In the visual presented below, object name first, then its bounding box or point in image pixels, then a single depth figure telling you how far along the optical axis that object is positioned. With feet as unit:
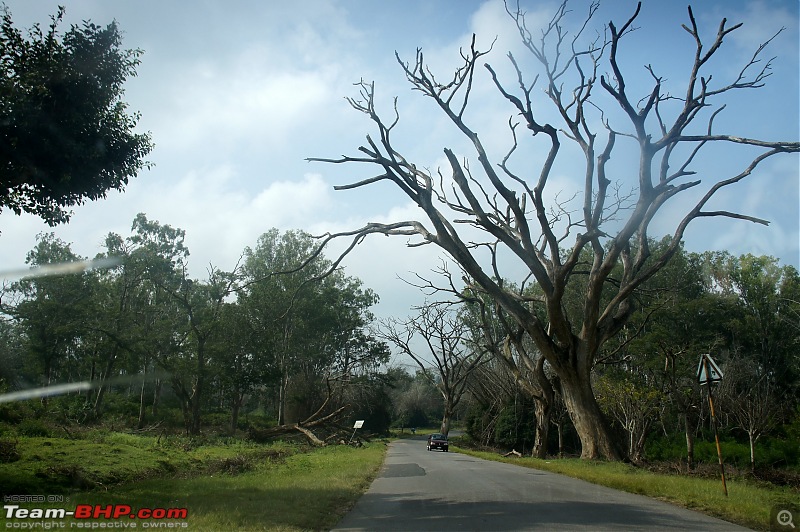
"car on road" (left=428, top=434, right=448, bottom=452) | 136.26
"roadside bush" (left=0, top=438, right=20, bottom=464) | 45.01
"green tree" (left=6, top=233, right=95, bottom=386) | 121.19
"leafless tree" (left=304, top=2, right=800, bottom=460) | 55.42
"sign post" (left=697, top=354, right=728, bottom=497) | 38.93
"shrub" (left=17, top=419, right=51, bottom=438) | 73.77
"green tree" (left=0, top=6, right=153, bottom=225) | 34.47
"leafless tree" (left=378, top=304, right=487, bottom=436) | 155.16
